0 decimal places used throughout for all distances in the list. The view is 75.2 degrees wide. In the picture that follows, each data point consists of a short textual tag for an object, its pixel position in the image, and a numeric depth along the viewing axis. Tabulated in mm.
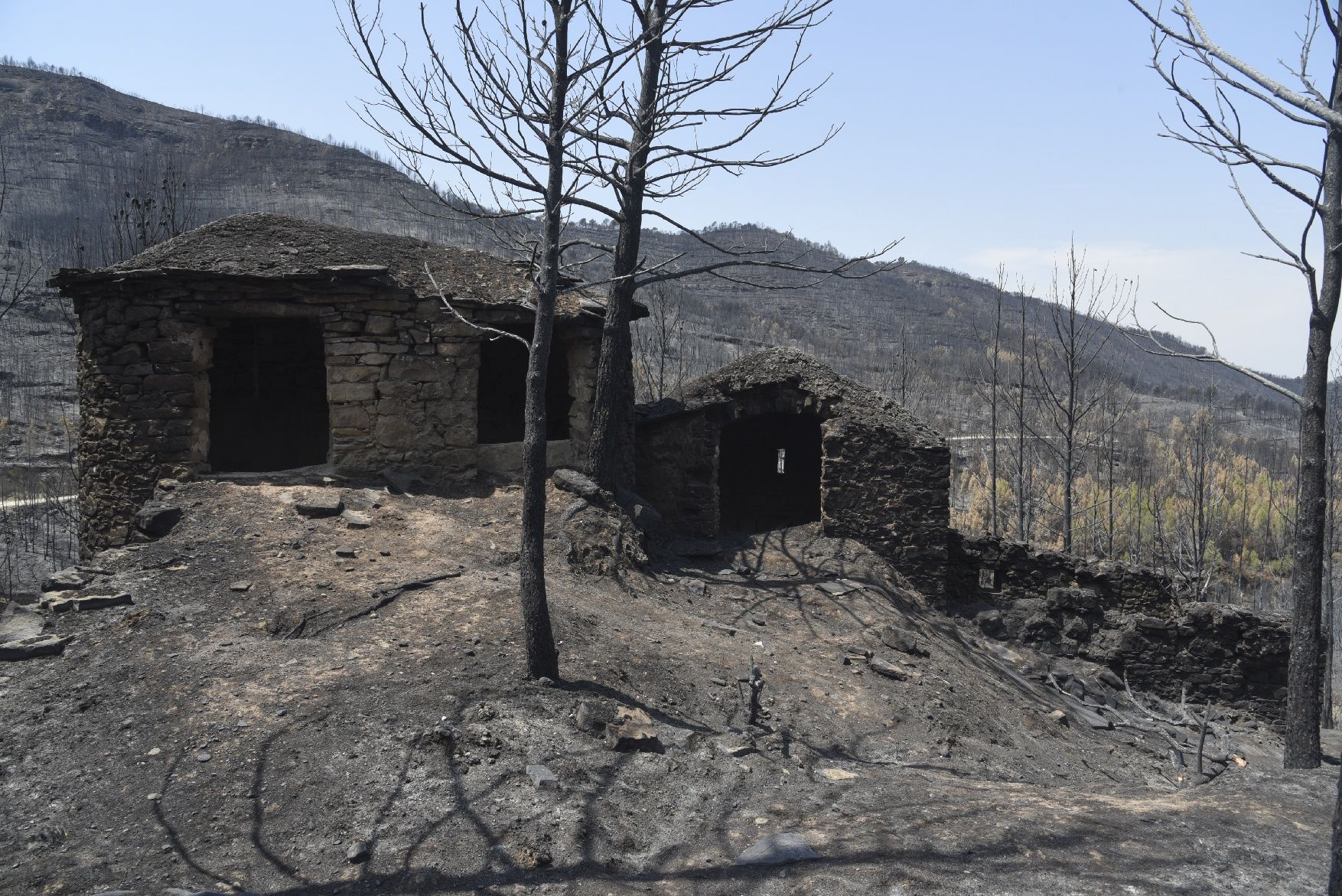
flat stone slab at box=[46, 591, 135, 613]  6652
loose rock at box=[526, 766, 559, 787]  4934
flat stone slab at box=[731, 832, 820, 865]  4297
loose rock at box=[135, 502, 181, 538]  8328
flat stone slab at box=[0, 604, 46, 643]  6191
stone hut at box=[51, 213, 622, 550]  9086
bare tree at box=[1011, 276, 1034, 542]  17750
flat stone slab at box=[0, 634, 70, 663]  5992
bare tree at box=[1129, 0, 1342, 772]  6762
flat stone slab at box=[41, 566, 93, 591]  6977
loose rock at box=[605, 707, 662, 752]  5484
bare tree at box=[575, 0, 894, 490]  7047
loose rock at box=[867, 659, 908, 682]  8539
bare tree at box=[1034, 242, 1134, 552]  15609
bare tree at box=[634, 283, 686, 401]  20281
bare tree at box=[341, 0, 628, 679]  5918
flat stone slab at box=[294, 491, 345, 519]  8609
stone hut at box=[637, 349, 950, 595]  11602
